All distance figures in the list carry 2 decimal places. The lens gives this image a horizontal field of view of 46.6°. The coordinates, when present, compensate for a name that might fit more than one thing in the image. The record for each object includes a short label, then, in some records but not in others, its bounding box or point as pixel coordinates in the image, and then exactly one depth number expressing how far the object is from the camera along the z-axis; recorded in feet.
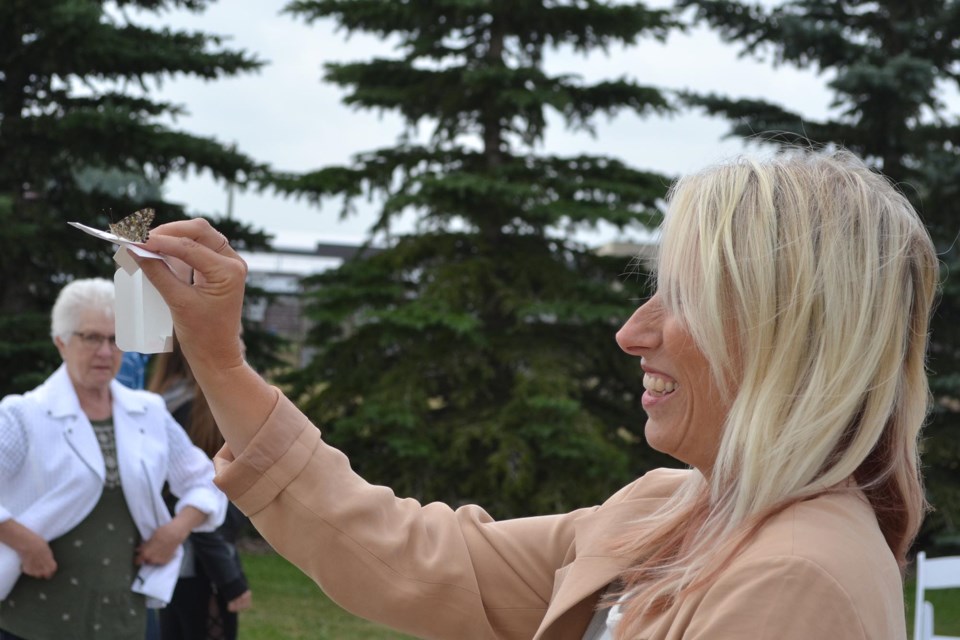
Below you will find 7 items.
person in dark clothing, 15.80
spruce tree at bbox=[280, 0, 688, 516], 34.78
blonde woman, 4.36
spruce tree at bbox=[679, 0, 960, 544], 35.73
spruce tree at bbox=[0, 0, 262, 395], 32.07
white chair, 15.94
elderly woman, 12.62
